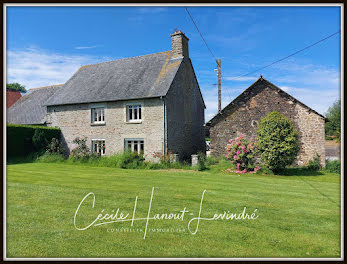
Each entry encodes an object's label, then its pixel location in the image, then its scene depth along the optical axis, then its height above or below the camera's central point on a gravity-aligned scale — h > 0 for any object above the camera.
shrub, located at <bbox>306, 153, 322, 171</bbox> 14.55 -1.73
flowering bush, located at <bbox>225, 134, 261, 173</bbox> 13.41 -1.10
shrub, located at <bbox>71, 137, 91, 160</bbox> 17.56 -1.18
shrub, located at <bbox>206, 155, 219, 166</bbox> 16.11 -1.69
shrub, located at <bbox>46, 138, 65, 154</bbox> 18.20 -1.01
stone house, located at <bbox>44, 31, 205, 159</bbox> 16.77 +2.19
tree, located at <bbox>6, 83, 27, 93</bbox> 56.95 +11.66
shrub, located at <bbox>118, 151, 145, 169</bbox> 14.92 -1.63
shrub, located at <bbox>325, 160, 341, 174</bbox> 13.96 -1.76
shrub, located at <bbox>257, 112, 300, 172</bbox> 12.86 -0.41
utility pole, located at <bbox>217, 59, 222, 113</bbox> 21.63 +4.17
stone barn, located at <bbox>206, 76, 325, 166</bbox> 14.95 +1.19
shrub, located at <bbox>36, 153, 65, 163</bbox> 16.95 -1.70
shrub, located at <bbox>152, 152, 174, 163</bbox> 15.79 -1.44
